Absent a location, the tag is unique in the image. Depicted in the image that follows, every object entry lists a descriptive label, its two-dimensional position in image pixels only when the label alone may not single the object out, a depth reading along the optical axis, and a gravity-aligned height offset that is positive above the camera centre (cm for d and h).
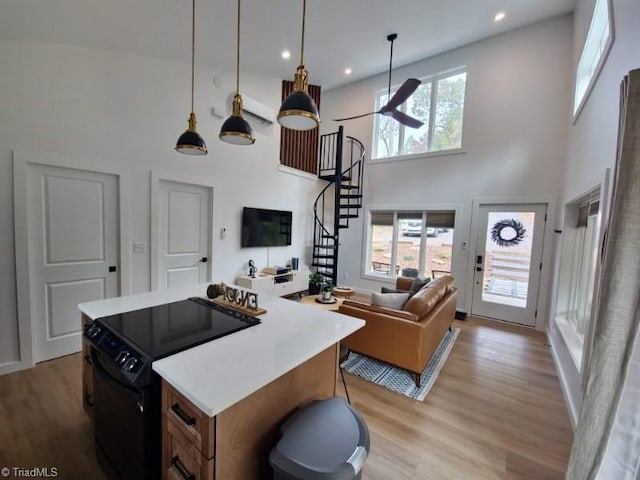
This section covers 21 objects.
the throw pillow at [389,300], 294 -80
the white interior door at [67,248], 267 -36
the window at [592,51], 242 +192
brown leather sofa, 253 -101
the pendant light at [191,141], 214 +62
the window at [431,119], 495 +213
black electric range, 112 -66
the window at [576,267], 253 -35
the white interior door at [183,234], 361 -21
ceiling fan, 329 +166
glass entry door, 426 -48
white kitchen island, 94 -70
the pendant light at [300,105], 158 +70
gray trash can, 96 -86
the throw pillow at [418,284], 383 -80
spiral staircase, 576 +75
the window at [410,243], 513 -31
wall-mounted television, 460 -9
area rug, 254 -151
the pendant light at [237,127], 194 +69
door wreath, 438 +0
